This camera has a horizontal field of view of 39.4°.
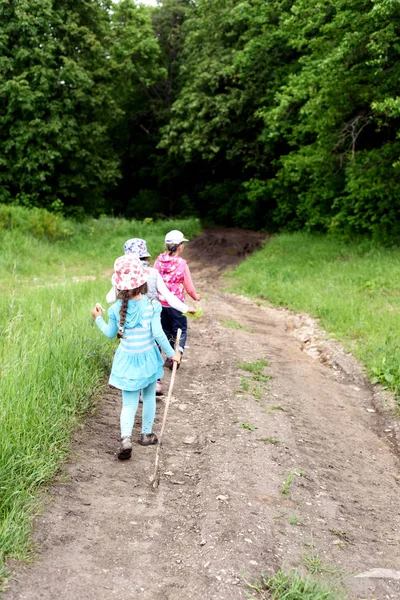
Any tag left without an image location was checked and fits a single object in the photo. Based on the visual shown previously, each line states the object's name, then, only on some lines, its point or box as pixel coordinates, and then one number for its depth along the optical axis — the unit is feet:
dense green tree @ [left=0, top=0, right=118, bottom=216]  74.08
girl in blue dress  14.29
